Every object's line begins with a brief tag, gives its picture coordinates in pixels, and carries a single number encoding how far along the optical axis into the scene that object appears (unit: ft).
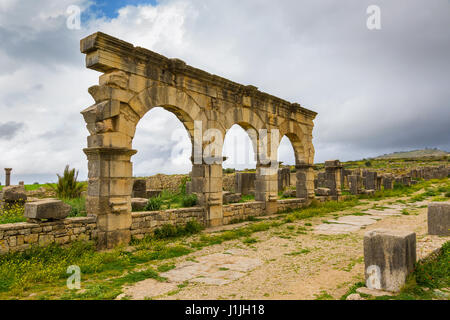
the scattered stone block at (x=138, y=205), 29.12
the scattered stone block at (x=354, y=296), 11.88
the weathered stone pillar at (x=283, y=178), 67.15
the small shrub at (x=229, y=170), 86.46
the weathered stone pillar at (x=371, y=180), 68.33
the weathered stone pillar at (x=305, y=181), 48.32
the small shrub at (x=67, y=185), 39.14
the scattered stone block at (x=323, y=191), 54.03
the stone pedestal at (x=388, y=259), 12.46
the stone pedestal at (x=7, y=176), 62.03
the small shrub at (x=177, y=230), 26.43
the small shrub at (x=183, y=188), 51.54
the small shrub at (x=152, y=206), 28.83
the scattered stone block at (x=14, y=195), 32.89
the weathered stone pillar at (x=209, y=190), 31.63
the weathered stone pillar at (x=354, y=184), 61.46
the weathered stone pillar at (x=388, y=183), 74.08
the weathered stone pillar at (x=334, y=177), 54.70
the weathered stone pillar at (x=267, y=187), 40.40
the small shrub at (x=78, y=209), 25.11
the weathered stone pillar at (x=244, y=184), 57.11
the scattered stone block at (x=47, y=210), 19.27
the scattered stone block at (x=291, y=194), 53.93
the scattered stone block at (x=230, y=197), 43.00
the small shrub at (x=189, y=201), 31.45
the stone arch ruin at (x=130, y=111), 23.25
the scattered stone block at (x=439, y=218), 20.92
